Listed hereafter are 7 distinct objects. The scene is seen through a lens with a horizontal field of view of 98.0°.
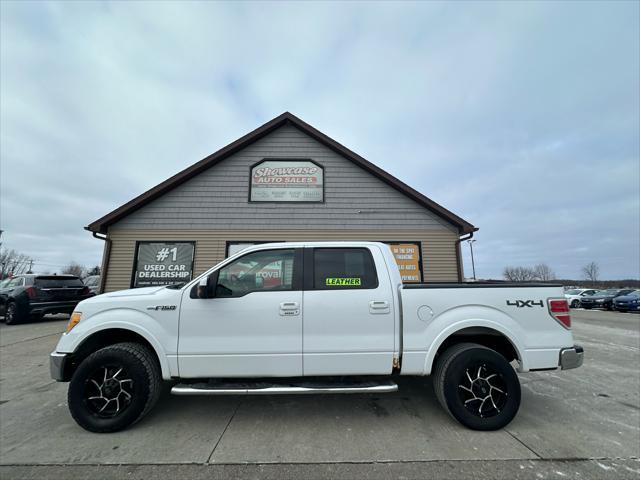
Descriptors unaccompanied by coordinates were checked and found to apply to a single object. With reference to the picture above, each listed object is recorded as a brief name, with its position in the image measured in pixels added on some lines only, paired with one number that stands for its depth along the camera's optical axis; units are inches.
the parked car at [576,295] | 815.7
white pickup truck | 116.1
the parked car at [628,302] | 649.0
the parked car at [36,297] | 370.0
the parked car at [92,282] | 701.3
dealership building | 346.6
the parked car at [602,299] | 729.0
